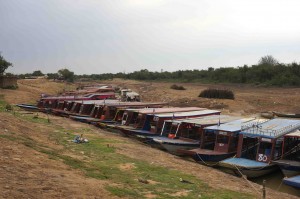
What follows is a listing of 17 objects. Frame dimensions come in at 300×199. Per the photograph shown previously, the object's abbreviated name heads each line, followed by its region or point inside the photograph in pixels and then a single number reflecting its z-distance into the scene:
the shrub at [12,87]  44.56
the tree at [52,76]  88.47
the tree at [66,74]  83.86
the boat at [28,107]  32.34
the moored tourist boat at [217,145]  16.47
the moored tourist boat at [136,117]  23.03
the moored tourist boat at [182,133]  18.41
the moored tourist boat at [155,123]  21.48
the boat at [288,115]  32.06
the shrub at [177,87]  57.84
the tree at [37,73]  111.24
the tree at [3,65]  42.97
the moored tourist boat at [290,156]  14.42
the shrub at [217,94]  43.43
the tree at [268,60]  87.43
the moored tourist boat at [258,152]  14.92
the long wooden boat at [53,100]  33.36
